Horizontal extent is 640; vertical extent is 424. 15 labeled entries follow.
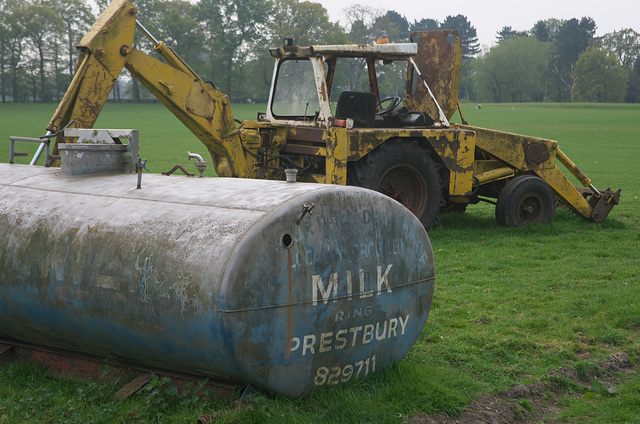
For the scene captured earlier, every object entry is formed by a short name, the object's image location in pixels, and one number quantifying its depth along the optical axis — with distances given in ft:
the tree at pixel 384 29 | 319.27
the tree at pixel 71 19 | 245.45
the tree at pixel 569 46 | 363.15
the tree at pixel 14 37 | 230.27
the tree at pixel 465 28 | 484.33
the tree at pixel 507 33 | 479.41
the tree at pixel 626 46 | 360.07
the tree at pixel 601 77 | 313.53
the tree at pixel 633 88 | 327.65
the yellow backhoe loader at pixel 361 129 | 30.89
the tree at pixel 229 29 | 259.80
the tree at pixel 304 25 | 261.98
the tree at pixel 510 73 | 341.41
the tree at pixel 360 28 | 306.35
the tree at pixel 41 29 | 233.76
